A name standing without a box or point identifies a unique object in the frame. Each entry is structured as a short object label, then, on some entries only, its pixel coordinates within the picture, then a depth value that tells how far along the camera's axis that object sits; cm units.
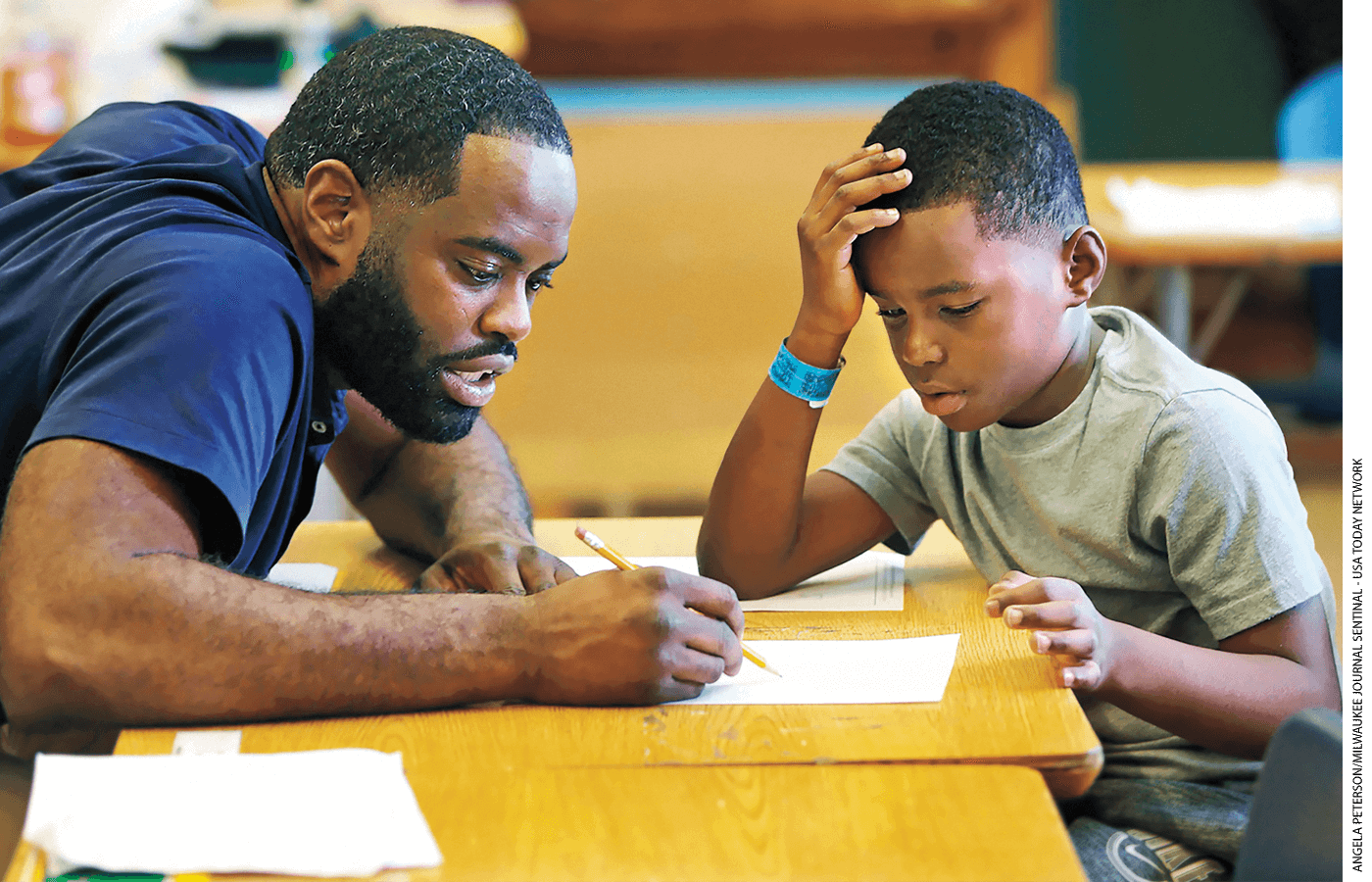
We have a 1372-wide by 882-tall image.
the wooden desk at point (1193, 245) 380
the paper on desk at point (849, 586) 209
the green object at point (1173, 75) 575
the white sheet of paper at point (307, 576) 212
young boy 197
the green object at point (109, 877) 174
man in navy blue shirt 184
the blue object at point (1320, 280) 451
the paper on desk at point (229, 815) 175
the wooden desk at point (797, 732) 184
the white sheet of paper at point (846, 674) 191
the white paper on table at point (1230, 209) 388
